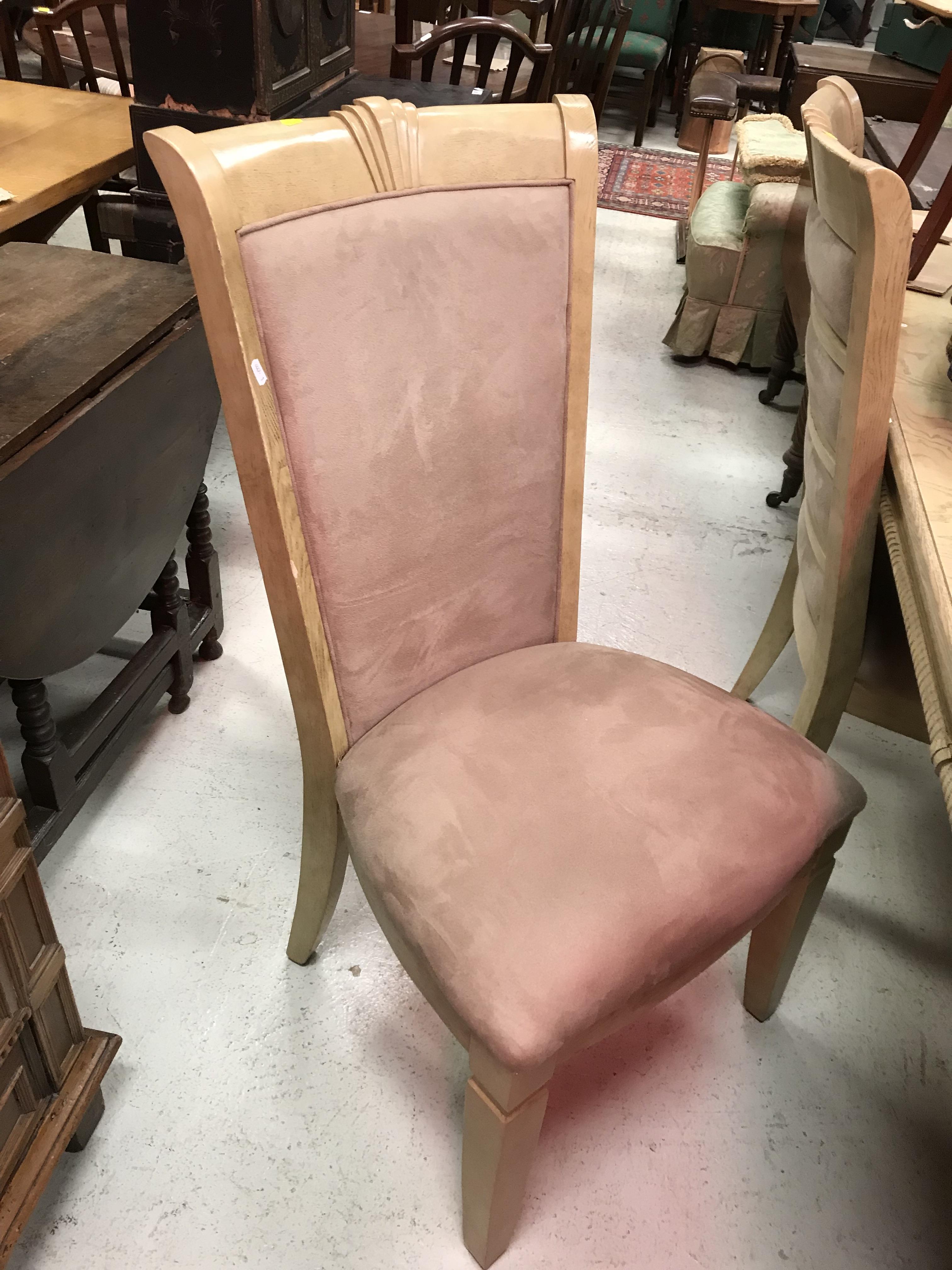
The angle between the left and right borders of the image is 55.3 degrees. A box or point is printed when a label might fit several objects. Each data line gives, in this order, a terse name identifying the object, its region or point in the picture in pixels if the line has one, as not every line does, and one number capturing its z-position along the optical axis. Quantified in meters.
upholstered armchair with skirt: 2.78
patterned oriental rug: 4.33
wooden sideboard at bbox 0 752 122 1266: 0.88
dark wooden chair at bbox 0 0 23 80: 2.81
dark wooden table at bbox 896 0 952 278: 1.56
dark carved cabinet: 1.66
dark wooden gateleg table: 1.11
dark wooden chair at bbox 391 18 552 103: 2.38
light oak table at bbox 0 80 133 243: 1.77
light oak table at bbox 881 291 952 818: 0.82
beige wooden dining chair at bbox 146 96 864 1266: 0.81
